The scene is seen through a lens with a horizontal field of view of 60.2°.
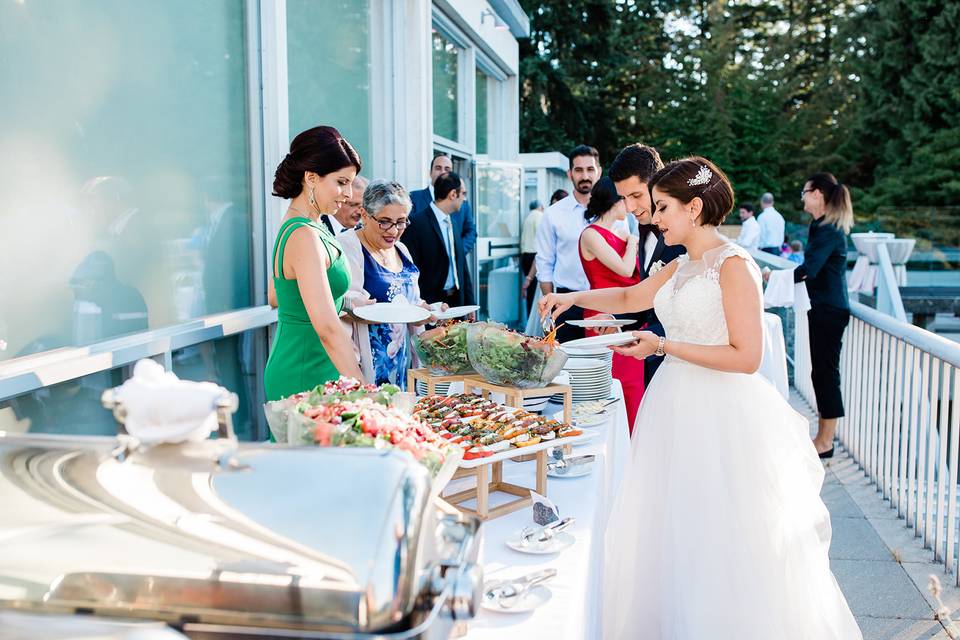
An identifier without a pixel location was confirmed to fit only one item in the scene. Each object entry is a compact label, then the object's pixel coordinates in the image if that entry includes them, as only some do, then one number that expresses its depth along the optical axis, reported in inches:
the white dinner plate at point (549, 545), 73.1
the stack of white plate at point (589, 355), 123.4
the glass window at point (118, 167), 104.5
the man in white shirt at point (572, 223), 243.4
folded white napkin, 43.5
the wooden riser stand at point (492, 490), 80.5
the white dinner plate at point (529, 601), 61.4
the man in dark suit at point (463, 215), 265.7
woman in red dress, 183.2
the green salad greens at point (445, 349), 110.0
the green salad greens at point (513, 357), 102.0
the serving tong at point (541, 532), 75.2
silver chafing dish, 40.4
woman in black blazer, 207.0
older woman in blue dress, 140.7
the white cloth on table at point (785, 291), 228.8
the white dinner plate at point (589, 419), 114.8
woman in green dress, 104.6
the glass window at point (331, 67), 189.2
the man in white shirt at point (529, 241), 405.4
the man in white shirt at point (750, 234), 639.8
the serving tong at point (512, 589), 62.6
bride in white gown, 99.6
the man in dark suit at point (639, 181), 157.2
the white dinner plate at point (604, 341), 110.4
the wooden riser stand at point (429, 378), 108.9
